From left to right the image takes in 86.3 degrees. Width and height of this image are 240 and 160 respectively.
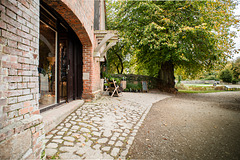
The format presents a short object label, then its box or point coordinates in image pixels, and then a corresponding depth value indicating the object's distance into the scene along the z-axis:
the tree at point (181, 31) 8.74
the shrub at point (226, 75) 26.61
